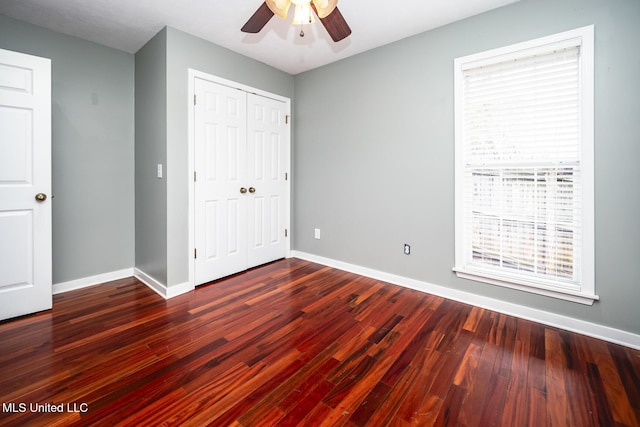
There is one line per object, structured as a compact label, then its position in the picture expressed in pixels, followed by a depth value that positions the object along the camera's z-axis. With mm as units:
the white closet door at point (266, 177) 3484
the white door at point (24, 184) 2193
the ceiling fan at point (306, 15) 1601
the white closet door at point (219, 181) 2965
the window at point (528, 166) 2090
